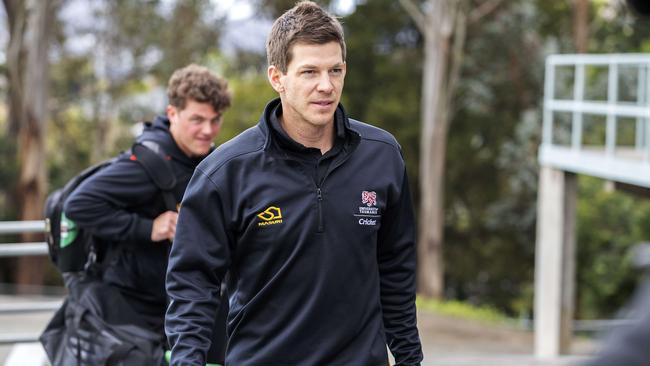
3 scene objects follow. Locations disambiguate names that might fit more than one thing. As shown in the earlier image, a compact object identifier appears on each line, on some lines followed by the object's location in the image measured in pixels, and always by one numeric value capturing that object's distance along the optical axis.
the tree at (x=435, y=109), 52.64
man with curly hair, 8.62
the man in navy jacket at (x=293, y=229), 5.88
